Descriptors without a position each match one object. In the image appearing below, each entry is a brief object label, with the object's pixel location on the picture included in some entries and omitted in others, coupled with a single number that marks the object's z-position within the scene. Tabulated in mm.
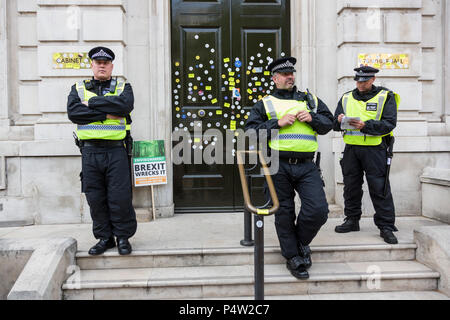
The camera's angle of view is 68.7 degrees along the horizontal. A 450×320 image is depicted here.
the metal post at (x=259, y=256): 2449
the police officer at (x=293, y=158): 3197
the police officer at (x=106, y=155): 3434
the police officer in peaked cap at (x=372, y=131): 3789
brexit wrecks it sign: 4859
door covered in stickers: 5223
